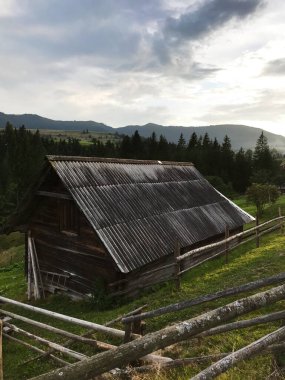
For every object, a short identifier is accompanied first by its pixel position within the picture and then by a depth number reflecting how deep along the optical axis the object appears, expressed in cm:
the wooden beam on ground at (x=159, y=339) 202
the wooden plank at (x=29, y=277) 1620
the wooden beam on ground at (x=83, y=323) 585
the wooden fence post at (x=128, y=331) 538
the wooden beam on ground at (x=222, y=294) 383
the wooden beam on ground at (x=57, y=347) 674
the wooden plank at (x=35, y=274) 1561
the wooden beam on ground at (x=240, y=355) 265
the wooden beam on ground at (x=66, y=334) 650
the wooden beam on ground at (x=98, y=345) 644
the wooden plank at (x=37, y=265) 1557
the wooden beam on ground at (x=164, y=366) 521
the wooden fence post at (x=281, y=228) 2094
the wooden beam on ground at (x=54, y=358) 761
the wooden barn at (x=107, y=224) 1275
